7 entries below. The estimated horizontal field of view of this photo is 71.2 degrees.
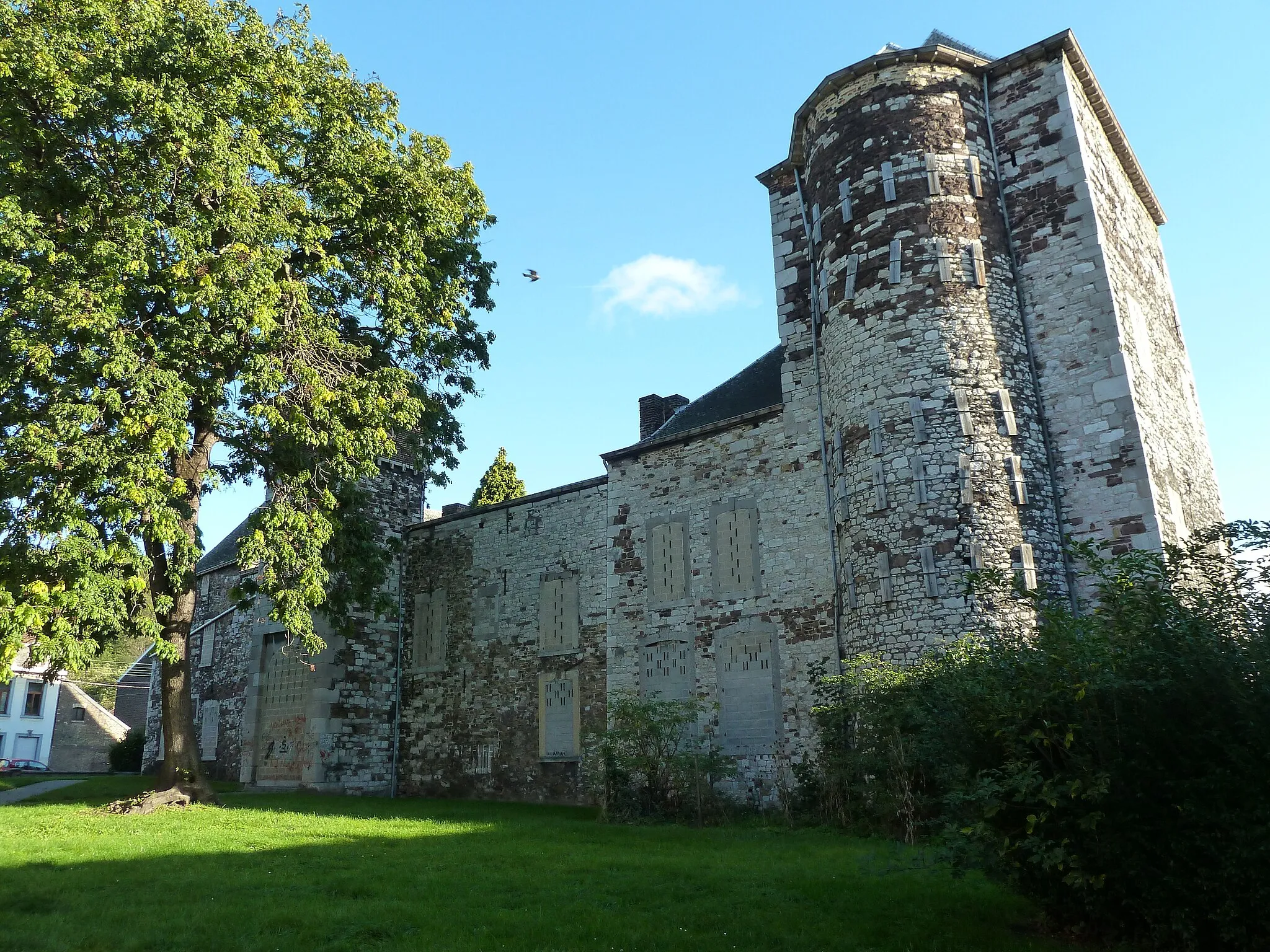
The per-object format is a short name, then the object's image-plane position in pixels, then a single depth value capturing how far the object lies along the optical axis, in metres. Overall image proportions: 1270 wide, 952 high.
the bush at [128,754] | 30.64
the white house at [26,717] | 41.72
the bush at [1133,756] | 4.87
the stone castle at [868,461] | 13.38
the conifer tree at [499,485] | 29.36
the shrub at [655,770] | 14.05
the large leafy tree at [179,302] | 11.55
